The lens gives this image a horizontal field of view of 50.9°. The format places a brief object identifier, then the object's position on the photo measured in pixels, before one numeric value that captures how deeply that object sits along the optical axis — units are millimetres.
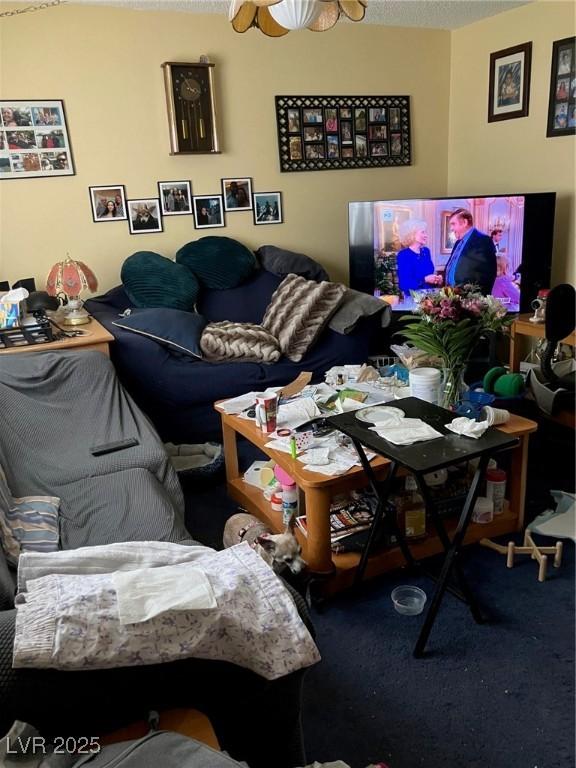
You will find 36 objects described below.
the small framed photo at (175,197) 3768
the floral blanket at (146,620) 963
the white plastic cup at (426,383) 2252
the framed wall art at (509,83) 3768
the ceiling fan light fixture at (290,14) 1973
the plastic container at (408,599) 1991
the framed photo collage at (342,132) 4008
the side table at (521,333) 3221
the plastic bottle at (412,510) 2197
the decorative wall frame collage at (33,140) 3332
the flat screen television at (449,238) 3611
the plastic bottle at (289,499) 2188
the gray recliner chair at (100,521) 995
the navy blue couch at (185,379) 3139
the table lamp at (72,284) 3217
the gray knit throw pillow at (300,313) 3348
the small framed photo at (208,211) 3874
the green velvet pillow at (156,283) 3571
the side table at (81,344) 2861
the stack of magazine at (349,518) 2135
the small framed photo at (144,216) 3725
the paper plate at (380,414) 1923
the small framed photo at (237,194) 3926
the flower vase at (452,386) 2213
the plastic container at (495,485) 2332
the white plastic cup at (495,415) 2074
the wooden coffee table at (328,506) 1950
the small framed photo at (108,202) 3615
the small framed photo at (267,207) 4035
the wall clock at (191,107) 3584
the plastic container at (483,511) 2334
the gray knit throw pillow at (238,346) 3248
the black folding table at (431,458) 1677
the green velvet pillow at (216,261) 3748
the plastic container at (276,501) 2363
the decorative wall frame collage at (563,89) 3475
